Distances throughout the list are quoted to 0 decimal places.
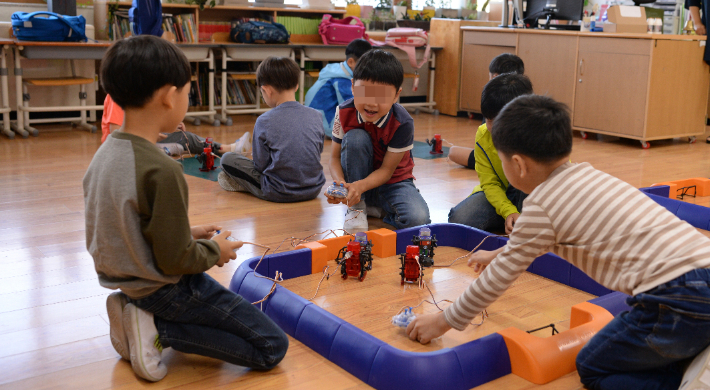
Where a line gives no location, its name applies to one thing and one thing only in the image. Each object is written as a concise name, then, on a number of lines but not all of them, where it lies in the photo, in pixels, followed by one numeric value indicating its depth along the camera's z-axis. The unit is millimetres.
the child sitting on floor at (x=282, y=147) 3018
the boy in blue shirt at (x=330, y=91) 4750
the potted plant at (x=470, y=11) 7078
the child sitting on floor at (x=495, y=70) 3983
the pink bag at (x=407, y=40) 6016
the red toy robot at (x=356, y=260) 2073
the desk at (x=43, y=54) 4496
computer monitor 5340
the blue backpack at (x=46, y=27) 4500
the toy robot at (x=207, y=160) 3688
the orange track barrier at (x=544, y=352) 1476
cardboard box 4992
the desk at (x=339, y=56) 5750
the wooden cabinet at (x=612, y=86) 4801
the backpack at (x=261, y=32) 5613
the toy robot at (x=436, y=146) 4438
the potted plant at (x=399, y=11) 6902
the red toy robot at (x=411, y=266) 2027
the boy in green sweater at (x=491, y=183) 2496
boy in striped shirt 1293
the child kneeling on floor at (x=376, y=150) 2508
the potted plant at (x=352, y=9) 6633
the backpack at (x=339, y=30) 5977
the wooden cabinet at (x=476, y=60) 5852
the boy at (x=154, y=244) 1350
